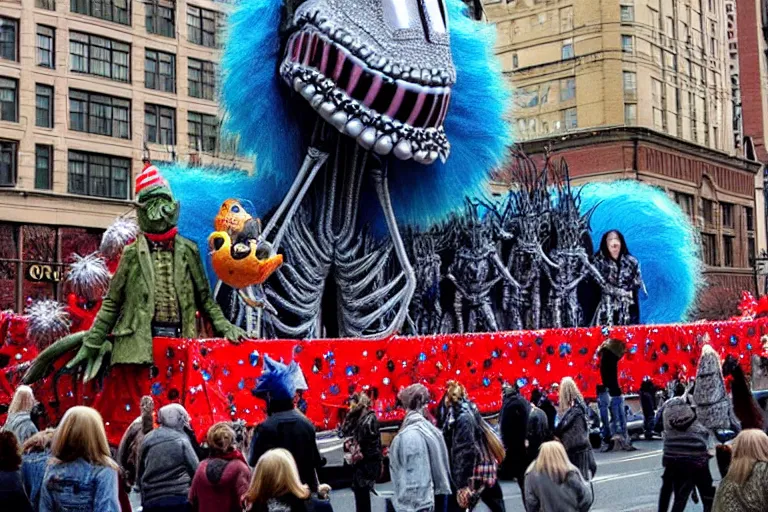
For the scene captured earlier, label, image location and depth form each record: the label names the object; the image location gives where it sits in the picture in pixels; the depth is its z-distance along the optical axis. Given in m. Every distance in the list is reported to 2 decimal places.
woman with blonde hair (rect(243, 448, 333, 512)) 6.03
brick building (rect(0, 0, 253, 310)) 34.84
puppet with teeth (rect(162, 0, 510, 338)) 16.06
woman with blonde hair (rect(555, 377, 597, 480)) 9.21
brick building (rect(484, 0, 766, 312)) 54.91
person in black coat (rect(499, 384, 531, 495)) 10.39
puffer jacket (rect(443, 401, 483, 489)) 8.67
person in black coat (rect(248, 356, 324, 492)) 7.35
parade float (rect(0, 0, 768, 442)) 11.86
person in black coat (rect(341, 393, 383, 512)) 9.70
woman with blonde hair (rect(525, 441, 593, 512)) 6.87
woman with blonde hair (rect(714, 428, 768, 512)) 6.16
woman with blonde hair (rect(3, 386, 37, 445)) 8.73
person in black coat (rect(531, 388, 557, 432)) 12.41
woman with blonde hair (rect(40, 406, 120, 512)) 6.16
